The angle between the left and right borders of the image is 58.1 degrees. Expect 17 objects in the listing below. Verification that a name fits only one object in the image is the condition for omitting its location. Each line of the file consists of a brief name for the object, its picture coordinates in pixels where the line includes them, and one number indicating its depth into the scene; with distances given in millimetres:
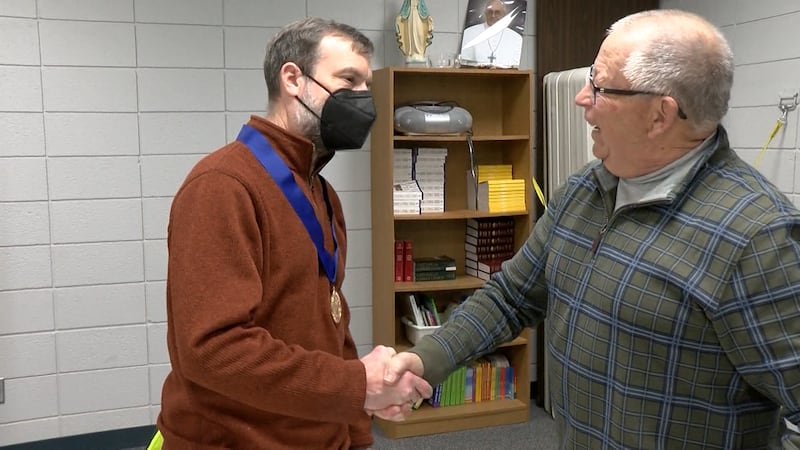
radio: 3650
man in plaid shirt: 1330
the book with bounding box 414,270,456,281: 3848
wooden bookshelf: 3688
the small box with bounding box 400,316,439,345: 3762
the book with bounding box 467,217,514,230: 3955
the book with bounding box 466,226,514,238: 3941
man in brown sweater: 1486
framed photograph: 3793
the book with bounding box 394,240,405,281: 3795
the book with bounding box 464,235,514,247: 3947
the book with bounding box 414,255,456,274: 3848
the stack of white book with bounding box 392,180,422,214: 3723
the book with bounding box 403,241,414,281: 3801
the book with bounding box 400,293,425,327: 3829
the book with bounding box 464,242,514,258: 3955
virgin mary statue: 3627
